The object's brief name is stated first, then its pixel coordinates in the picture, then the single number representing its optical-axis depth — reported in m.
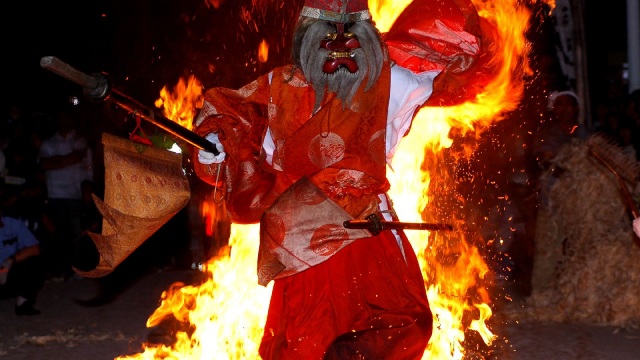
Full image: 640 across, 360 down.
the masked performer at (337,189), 4.43
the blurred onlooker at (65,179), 10.59
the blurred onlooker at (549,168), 9.02
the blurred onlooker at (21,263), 8.88
